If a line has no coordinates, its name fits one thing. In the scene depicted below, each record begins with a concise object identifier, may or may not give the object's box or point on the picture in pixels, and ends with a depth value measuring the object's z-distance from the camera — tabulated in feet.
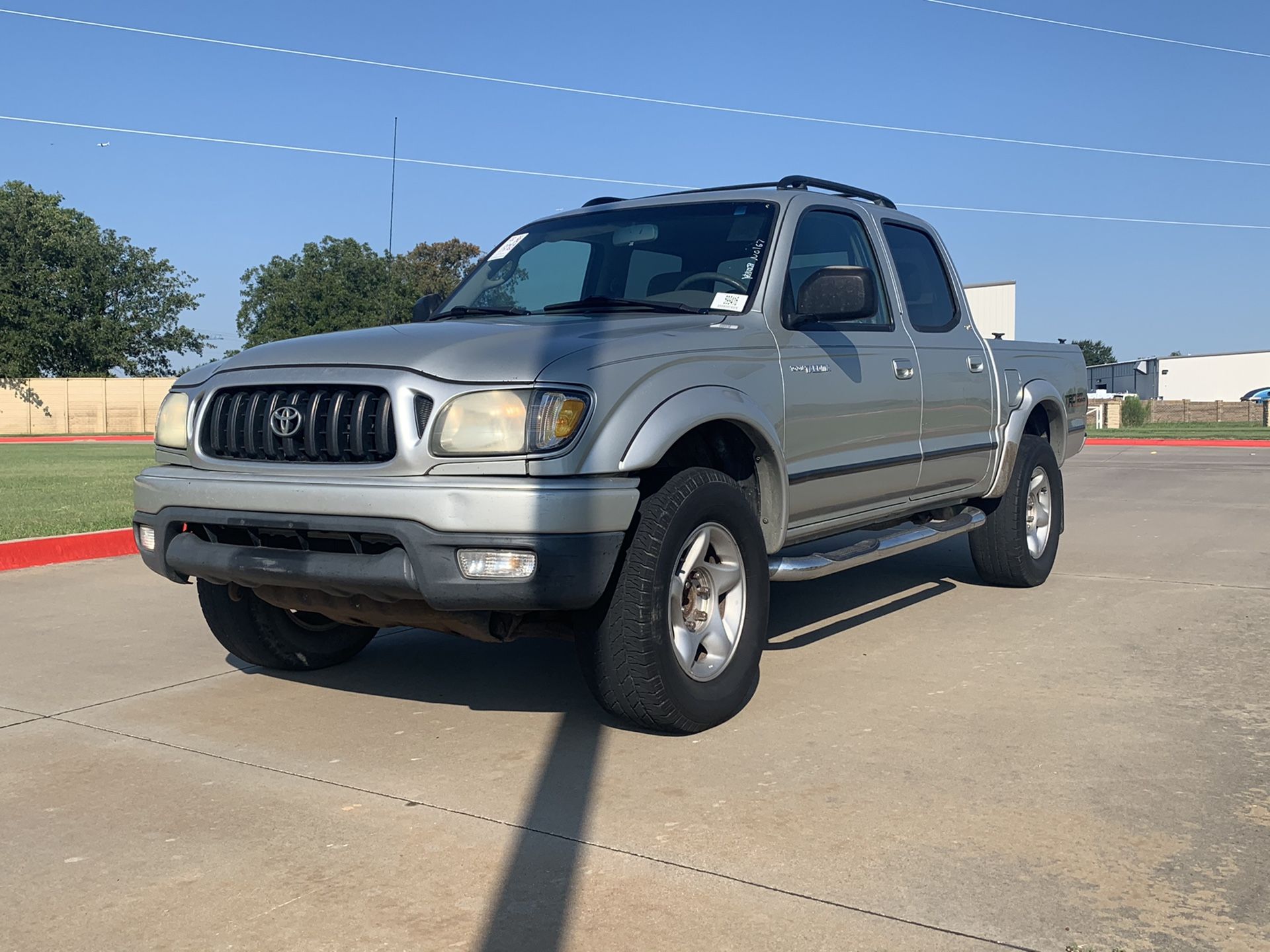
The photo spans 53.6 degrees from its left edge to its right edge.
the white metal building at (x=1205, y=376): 295.89
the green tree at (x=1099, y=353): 538.88
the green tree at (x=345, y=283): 213.05
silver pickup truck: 12.94
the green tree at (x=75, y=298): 188.03
